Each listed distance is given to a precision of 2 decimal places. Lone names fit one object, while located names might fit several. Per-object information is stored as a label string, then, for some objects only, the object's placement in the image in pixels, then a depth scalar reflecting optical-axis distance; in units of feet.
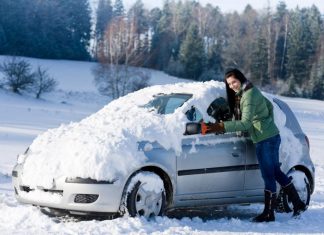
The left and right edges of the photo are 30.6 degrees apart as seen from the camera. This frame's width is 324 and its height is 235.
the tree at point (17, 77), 139.64
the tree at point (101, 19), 297.33
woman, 22.25
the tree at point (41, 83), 142.41
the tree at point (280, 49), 240.12
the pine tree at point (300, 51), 235.20
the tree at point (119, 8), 313.73
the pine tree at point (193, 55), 231.50
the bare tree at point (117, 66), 164.07
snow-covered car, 19.72
